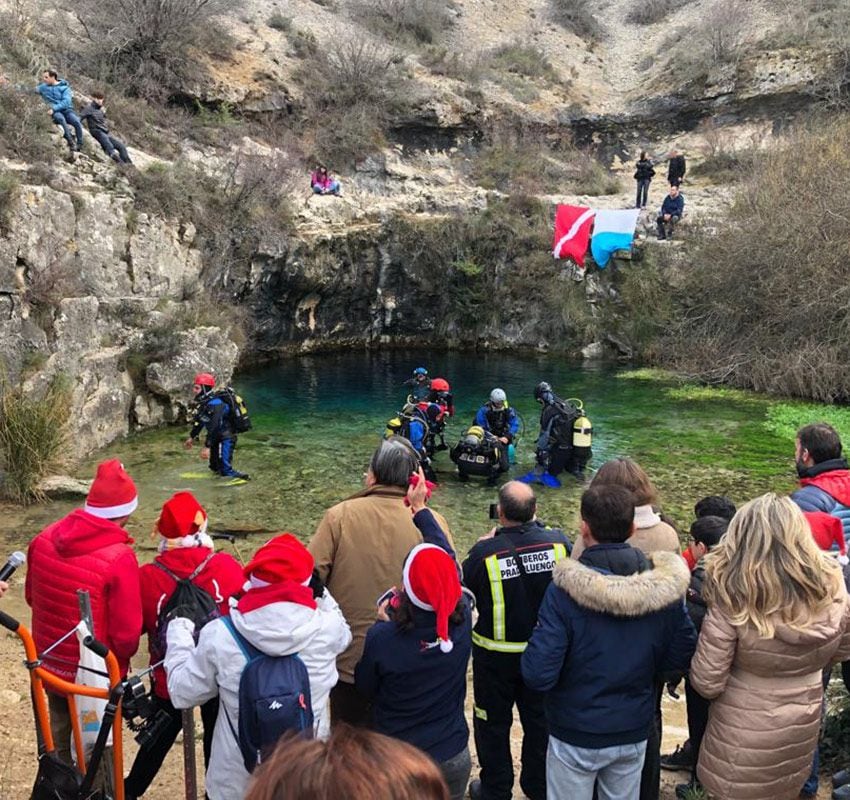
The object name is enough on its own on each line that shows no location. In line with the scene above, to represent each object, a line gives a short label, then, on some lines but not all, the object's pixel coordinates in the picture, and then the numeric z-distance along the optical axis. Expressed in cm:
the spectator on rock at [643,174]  2227
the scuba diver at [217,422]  959
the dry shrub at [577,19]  3834
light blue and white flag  2122
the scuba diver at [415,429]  898
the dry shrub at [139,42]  2272
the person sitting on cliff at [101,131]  1511
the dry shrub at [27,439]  852
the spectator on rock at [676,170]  2188
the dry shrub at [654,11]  3928
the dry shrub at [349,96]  2562
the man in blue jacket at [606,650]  269
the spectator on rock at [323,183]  2264
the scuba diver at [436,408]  991
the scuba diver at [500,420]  979
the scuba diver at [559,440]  943
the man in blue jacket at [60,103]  1432
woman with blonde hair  268
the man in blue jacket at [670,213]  2139
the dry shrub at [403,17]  3350
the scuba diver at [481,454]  945
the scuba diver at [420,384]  1062
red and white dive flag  2191
